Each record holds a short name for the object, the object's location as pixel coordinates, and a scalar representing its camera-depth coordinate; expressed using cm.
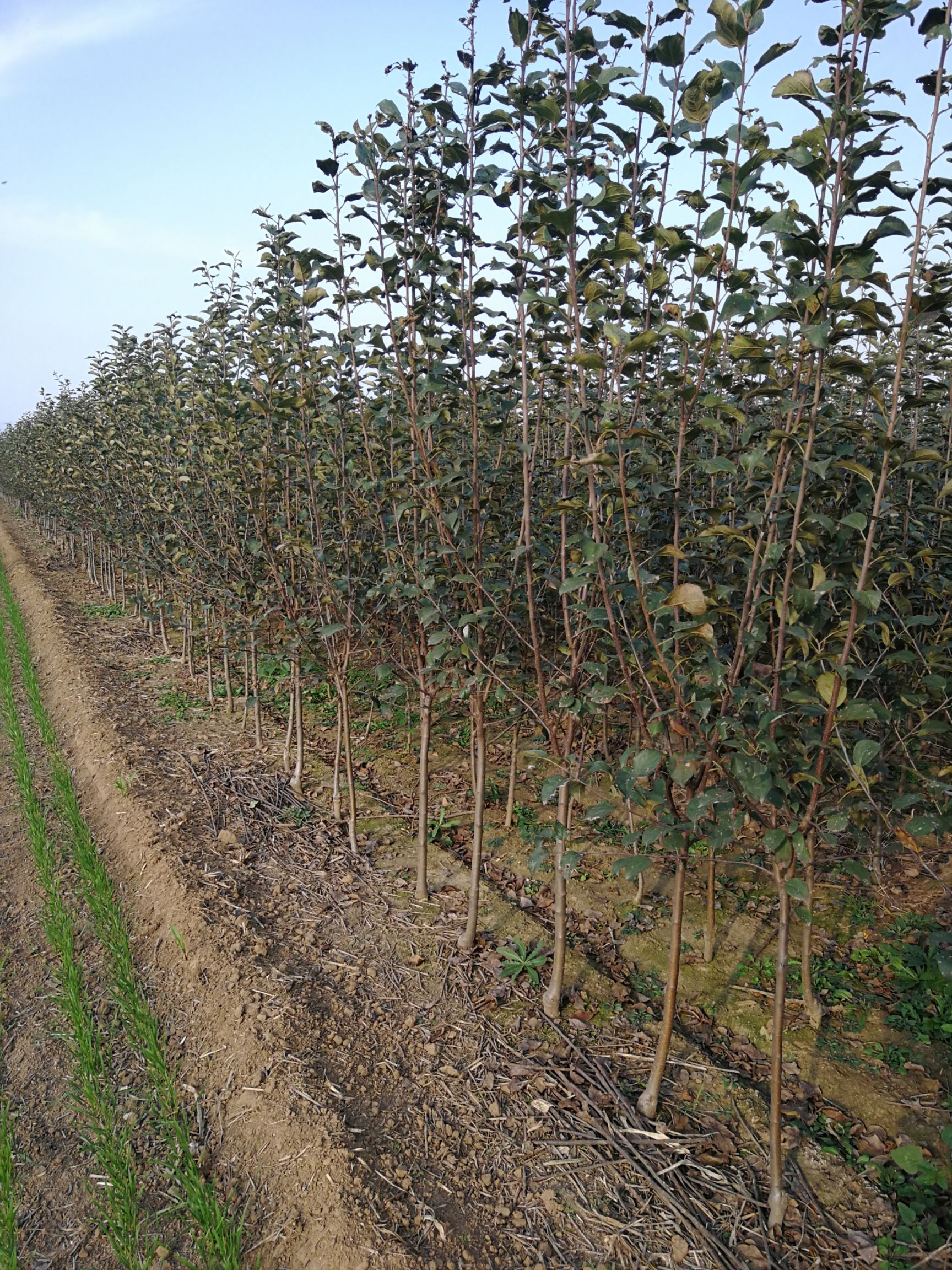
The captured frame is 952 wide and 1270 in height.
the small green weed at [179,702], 798
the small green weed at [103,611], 1299
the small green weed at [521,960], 388
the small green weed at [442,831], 534
